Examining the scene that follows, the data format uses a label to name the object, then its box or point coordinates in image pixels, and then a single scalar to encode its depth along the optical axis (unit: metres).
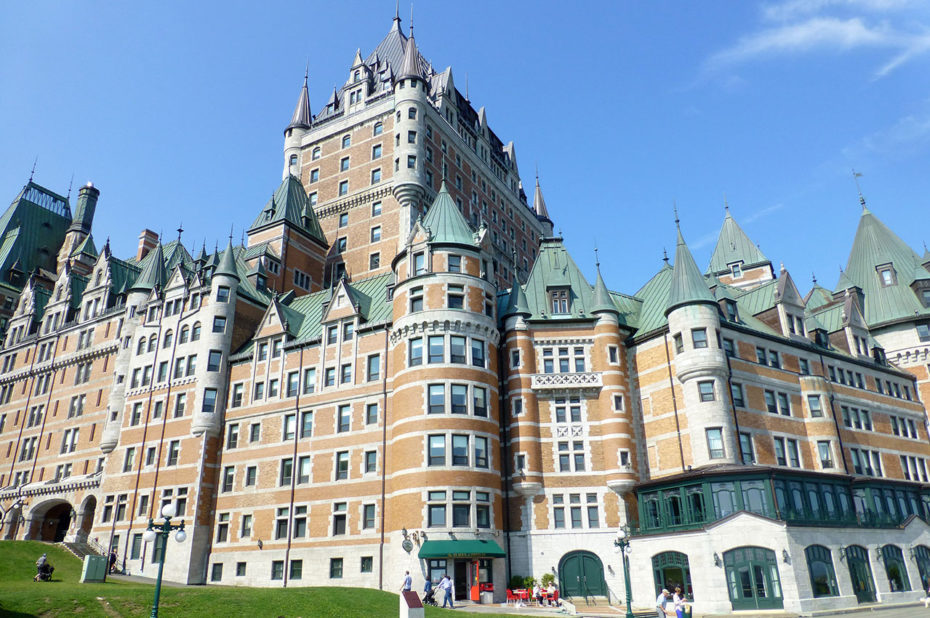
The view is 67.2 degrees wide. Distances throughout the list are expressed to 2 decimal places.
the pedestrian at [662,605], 30.64
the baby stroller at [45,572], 38.66
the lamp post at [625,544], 29.65
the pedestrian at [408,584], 37.79
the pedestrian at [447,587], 37.94
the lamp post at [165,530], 25.19
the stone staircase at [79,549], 51.72
